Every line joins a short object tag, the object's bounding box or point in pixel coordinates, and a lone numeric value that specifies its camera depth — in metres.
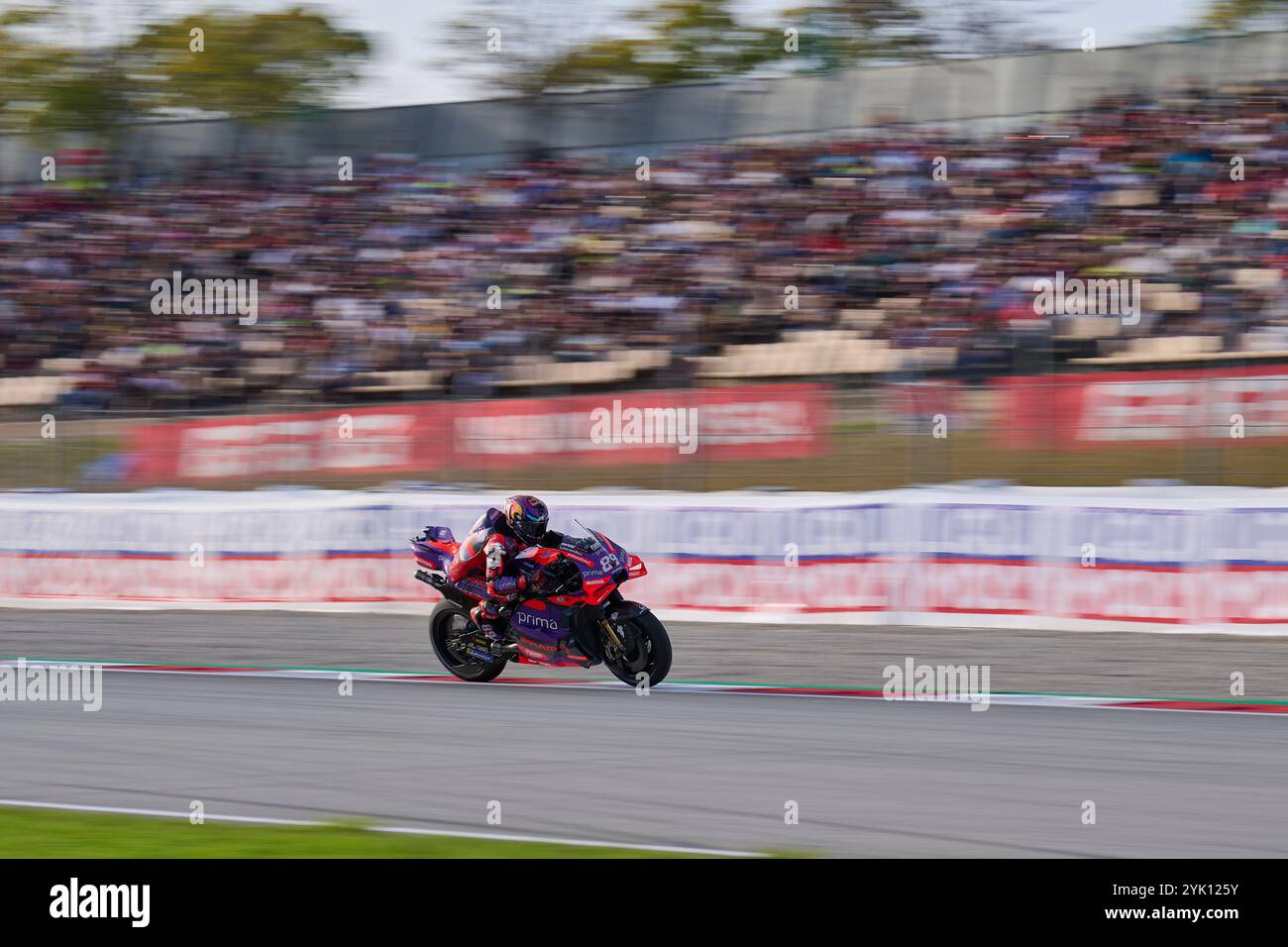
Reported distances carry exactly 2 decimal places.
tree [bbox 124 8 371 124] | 27.67
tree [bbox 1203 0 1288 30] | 24.56
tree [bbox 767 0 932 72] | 25.97
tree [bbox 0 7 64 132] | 28.36
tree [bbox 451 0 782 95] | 24.19
